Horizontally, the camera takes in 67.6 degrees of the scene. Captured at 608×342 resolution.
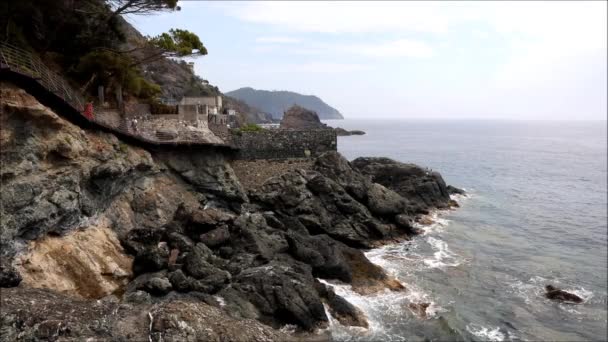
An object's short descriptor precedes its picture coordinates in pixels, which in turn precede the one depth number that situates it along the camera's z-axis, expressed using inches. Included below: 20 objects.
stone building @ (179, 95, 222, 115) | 1606.8
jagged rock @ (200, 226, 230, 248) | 890.1
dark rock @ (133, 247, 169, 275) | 794.2
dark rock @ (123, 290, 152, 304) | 655.8
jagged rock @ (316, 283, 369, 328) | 757.3
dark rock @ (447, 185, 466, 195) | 2023.9
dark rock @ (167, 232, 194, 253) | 855.1
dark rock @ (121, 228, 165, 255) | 850.1
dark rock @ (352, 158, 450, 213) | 1670.8
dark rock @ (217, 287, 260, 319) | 673.0
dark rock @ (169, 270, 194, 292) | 713.6
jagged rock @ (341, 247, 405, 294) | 907.4
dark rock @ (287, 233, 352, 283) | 916.6
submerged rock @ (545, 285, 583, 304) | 905.5
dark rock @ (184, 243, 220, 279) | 765.8
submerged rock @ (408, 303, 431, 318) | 816.5
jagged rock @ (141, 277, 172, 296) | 703.1
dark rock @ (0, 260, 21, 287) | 614.5
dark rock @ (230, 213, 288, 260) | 879.7
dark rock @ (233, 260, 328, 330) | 709.3
